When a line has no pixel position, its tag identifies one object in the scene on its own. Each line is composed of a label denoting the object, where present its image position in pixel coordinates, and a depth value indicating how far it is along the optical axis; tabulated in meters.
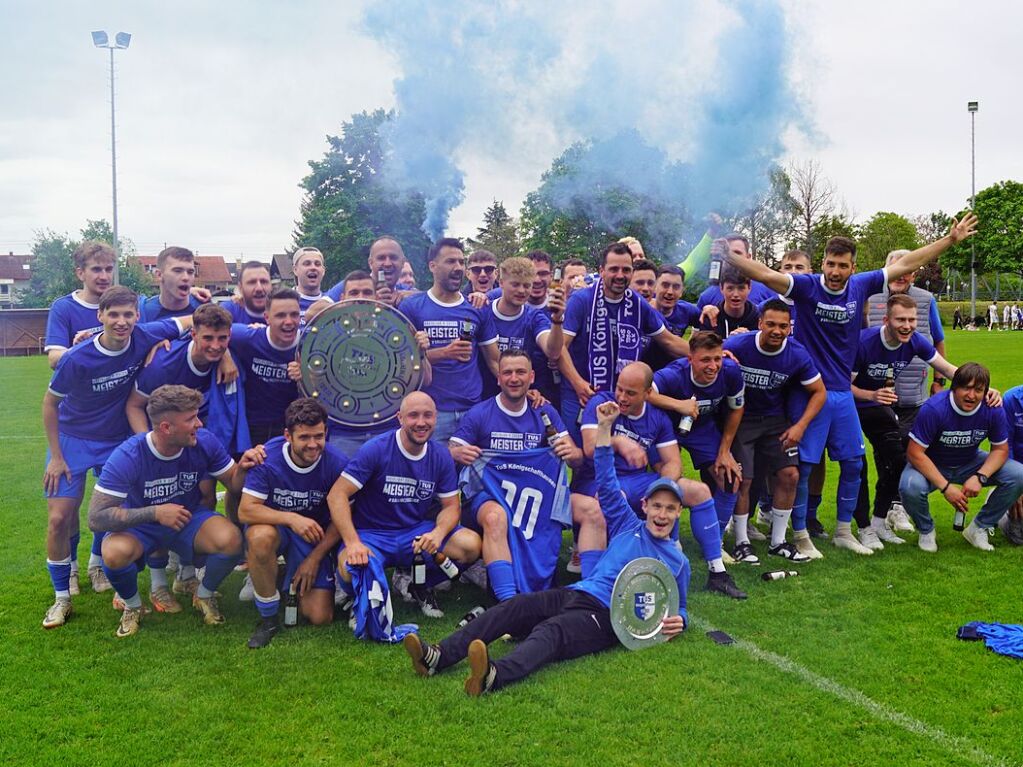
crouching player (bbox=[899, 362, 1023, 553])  6.25
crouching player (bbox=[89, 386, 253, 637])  4.76
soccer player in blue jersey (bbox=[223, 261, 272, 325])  6.10
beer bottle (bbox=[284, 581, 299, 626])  4.95
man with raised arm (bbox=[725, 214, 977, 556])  6.30
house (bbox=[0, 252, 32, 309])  87.75
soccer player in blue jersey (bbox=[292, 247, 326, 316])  6.64
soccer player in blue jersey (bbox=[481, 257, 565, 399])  5.91
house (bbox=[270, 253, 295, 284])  59.38
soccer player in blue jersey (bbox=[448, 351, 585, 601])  5.19
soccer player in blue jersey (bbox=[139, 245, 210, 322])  5.96
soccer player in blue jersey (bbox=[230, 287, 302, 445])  5.54
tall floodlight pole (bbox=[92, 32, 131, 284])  33.19
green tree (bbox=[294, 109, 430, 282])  37.94
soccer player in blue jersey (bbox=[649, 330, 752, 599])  5.80
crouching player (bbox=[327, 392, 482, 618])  4.95
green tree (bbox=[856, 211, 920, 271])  47.09
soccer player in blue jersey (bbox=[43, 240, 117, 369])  5.64
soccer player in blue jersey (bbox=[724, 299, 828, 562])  6.10
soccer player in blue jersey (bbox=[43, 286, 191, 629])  5.17
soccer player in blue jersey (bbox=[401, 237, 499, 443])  5.86
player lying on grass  4.07
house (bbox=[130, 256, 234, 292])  89.93
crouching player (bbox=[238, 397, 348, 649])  4.81
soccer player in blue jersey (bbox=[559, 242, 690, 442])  6.05
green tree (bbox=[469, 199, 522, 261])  53.84
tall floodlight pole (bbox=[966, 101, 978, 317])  43.41
